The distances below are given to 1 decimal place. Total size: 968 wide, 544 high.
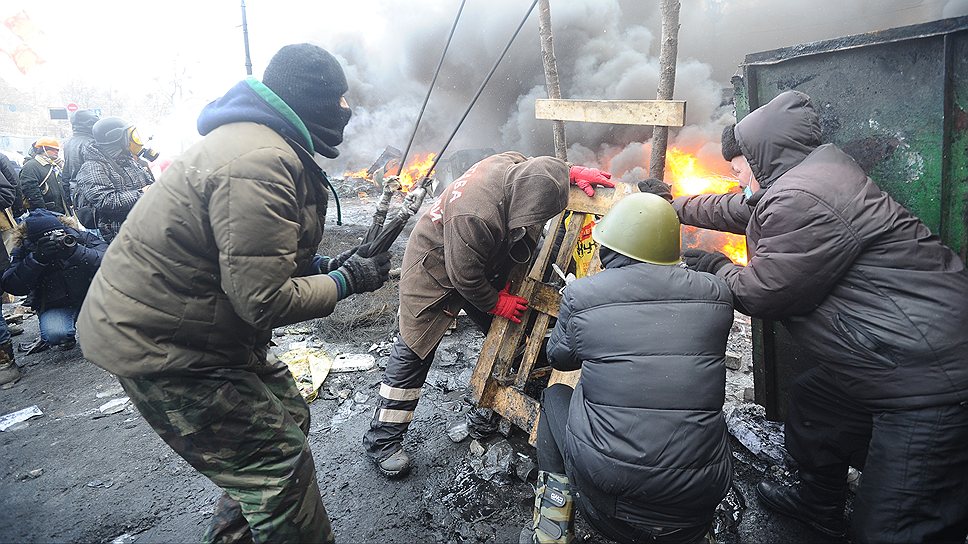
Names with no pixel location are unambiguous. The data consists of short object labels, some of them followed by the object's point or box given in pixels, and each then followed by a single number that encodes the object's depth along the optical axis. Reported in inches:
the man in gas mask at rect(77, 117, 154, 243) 202.8
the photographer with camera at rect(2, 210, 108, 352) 188.5
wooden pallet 124.7
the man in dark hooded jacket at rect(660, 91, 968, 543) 73.6
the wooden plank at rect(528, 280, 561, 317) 122.8
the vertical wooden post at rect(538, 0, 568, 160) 204.8
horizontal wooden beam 119.8
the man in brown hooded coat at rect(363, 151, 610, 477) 109.0
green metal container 86.1
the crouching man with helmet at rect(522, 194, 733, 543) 71.1
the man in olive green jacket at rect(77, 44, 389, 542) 67.9
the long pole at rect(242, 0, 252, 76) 288.0
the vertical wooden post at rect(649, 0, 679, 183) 156.8
